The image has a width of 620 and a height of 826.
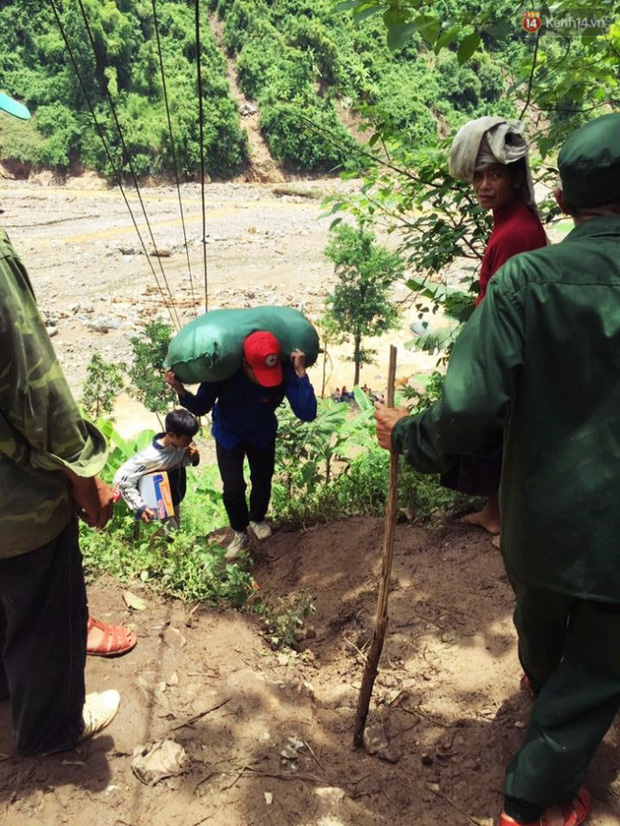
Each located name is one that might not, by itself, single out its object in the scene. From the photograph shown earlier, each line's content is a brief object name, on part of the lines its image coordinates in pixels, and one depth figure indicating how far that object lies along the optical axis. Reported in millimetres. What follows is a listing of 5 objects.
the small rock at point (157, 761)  2195
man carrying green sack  3225
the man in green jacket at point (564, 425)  1481
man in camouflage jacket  1670
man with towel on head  2520
